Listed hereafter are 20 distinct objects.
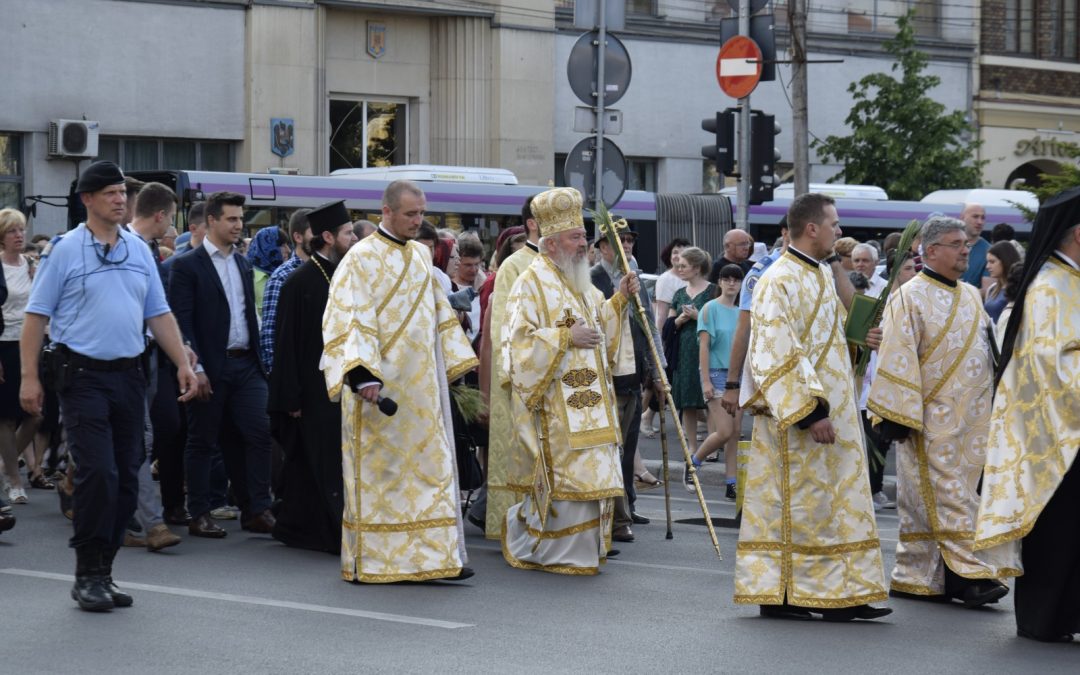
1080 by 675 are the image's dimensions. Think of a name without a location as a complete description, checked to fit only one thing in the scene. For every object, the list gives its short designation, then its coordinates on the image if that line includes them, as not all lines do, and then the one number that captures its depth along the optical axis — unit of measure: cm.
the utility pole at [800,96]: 2198
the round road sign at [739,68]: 1822
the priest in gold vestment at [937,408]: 888
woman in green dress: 1502
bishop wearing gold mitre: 974
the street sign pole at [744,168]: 1856
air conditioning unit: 2830
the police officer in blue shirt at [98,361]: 821
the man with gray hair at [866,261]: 1474
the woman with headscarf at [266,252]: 1332
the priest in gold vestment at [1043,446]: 786
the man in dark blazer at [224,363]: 1088
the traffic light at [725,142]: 1861
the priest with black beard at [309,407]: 1031
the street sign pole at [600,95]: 1753
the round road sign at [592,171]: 1745
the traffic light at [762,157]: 1859
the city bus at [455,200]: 2558
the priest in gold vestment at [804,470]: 834
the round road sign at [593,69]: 1769
